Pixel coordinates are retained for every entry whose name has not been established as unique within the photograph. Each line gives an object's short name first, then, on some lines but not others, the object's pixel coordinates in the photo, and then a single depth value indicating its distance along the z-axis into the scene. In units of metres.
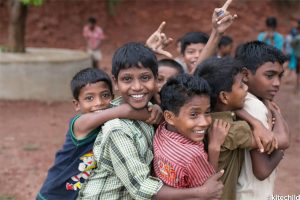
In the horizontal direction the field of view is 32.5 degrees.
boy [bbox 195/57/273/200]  2.18
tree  8.59
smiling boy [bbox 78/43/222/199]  2.09
